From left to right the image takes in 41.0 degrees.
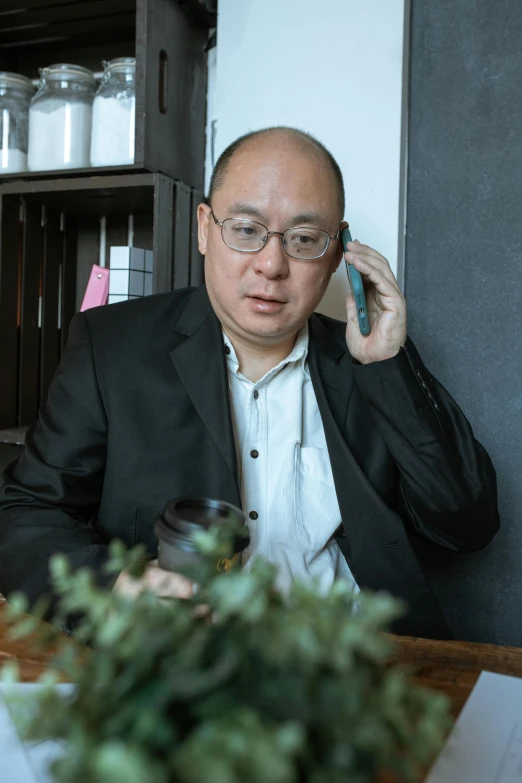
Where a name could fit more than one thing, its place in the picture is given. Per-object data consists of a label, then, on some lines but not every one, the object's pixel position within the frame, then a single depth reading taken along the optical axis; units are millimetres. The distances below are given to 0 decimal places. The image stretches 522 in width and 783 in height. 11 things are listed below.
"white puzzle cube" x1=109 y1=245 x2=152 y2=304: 1745
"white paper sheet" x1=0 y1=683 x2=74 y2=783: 586
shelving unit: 1758
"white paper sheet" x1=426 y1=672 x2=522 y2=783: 619
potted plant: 337
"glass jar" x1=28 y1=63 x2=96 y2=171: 1812
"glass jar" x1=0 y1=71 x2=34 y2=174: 1899
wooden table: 793
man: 1298
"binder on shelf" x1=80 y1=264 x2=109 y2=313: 1809
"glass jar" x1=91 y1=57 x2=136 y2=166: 1762
